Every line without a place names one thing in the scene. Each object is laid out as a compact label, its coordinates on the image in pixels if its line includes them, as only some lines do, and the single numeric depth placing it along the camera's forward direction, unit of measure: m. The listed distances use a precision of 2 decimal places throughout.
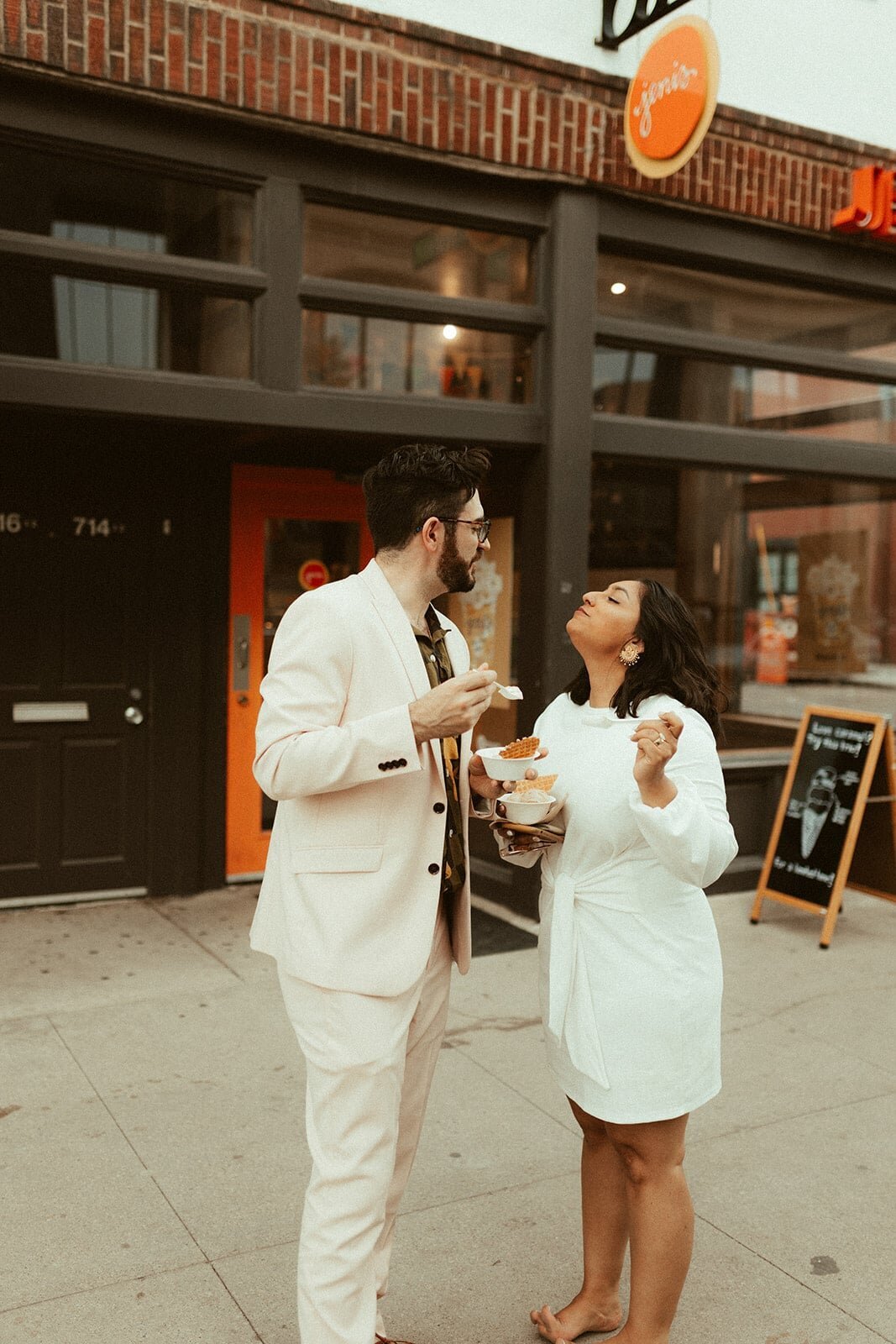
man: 2.36
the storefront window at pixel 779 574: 7.51
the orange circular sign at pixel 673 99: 5.41
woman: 2.55
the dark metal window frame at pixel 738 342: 6.49
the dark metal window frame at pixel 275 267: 5.14
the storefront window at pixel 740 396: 6.59
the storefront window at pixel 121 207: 5.16
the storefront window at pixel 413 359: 5.82
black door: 6.21
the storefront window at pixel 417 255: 5.78
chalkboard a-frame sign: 6.09
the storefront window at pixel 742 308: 6.61
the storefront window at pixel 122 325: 5.23
